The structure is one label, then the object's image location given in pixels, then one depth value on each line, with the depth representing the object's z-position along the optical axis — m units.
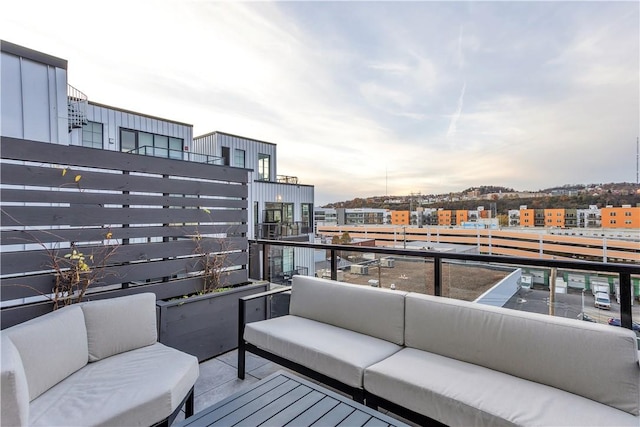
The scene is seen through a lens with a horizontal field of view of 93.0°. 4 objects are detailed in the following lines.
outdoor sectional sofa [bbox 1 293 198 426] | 1.43
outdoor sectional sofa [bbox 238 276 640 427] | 1.52
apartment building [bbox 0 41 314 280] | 3.76
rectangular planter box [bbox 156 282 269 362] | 2.75
